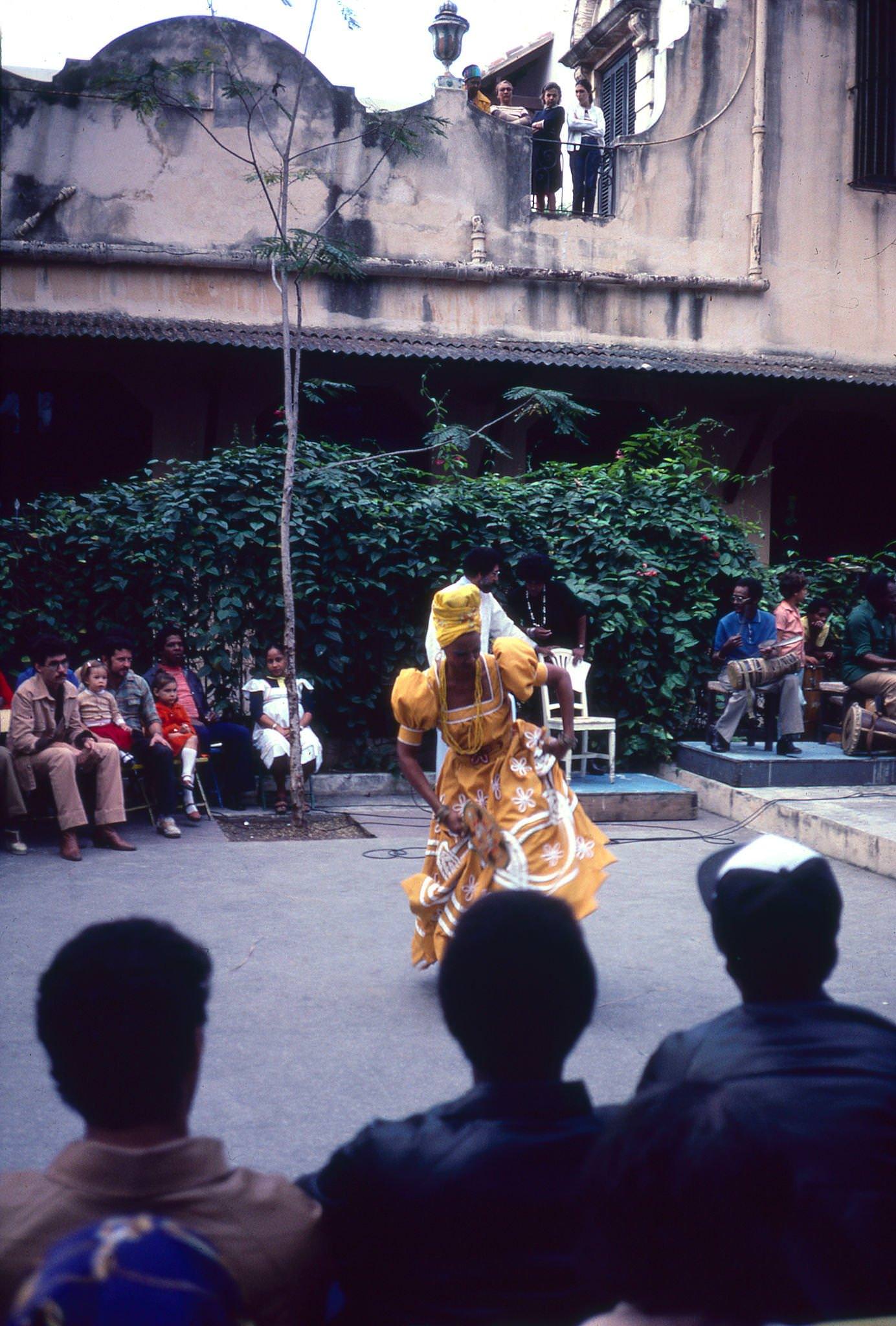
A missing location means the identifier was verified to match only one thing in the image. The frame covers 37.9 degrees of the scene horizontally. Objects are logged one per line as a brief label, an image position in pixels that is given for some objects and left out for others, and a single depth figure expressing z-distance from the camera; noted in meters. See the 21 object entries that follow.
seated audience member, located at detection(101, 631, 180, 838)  8.94
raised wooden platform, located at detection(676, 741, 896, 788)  9.94
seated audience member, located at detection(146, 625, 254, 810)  9.66
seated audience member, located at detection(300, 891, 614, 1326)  1.73
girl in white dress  9.73
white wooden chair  10.16
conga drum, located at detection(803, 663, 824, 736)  11.89
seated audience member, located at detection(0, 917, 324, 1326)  1.60
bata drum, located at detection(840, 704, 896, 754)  10.25
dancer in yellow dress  5.29
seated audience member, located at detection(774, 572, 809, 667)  10.67
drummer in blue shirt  10.35
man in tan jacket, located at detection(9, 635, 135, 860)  8.15
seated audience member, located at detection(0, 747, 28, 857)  8.09
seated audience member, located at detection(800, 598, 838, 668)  12.51
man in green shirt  10.46
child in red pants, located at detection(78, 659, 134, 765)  8.83
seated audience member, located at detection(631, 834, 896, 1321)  1.81
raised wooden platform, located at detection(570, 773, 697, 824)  9.72
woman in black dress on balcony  15.99
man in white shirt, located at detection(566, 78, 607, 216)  15.93
